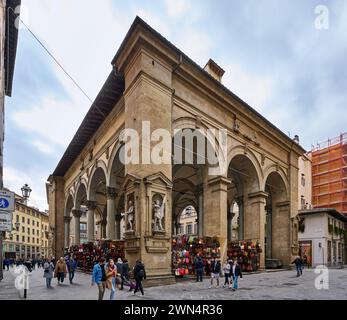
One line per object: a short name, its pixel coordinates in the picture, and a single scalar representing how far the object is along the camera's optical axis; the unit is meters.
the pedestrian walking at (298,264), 19.11
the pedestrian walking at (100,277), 9.15
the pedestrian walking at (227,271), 13.56
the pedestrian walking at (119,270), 12.73
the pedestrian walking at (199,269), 14.82
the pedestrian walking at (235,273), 12.56
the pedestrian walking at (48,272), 13.55
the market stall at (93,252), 16.39
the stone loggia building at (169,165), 13.65
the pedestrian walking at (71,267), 15.42
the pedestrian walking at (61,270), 14.95
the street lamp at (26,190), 28.27
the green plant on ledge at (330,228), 34.06
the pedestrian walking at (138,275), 10.69
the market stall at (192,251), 15.71
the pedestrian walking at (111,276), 9.31
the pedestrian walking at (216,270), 13.58
